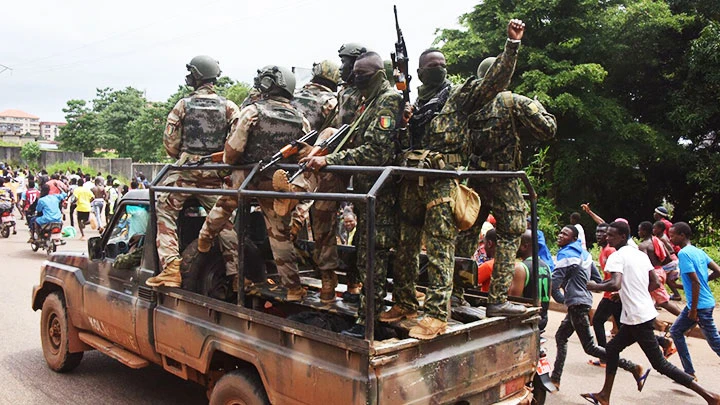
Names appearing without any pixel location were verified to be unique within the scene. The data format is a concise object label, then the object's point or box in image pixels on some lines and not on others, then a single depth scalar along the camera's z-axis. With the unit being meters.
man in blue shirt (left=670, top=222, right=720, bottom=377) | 5.43
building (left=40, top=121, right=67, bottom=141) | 174.25
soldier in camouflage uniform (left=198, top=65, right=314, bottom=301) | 4.31
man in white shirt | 4.80
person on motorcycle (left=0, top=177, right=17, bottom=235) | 15.50
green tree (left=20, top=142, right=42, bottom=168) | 38.94
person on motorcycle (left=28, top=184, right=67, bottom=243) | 12.41
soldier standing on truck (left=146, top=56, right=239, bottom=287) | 5.06
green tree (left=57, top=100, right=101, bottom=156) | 46.25
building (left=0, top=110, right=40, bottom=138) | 132.16
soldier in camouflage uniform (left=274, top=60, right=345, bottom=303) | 4.29
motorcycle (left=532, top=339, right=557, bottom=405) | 4.16
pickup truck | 2.95
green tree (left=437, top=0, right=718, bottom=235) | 14.41
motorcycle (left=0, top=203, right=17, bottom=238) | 15.57
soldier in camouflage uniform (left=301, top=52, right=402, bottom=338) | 3.71
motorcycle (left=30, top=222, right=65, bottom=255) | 12.49
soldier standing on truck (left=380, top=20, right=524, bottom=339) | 3.51
